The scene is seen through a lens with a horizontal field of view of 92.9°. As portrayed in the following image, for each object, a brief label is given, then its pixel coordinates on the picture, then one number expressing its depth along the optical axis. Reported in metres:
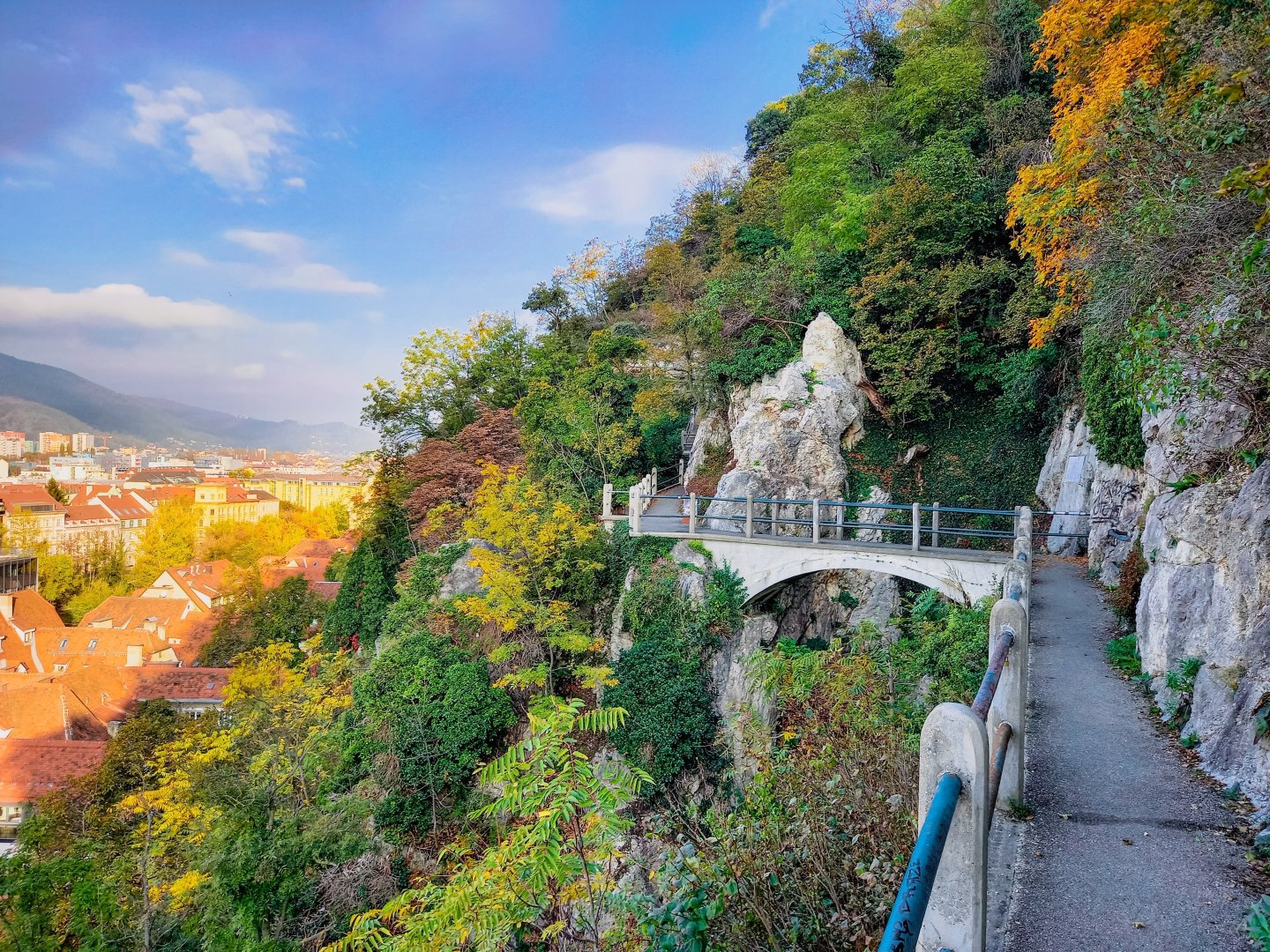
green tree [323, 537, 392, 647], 19.64
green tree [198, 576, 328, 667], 28.88
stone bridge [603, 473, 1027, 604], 10.24
